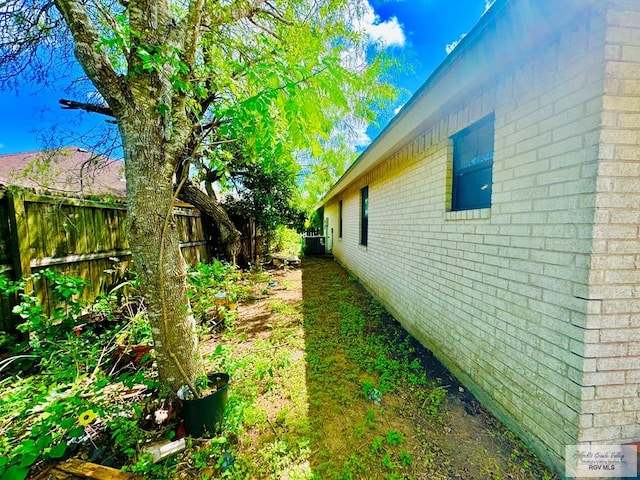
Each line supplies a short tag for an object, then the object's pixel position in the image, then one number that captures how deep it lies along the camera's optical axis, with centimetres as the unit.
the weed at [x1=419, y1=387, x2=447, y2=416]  243
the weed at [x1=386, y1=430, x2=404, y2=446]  208
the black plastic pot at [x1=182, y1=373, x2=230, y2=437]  204
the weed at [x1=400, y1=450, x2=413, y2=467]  189
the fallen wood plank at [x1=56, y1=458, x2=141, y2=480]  171
